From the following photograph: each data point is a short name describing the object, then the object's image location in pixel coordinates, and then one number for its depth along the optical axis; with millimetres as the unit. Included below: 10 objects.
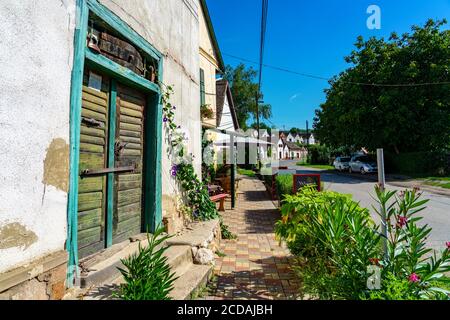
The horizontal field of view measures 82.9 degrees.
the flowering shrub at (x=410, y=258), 1911
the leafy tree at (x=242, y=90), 32312
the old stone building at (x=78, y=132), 1791
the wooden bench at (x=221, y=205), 8067
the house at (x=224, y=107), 14511
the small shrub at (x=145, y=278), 2125
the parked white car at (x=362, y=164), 19944
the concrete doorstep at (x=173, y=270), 2344
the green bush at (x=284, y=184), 7066
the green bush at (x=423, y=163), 16203
